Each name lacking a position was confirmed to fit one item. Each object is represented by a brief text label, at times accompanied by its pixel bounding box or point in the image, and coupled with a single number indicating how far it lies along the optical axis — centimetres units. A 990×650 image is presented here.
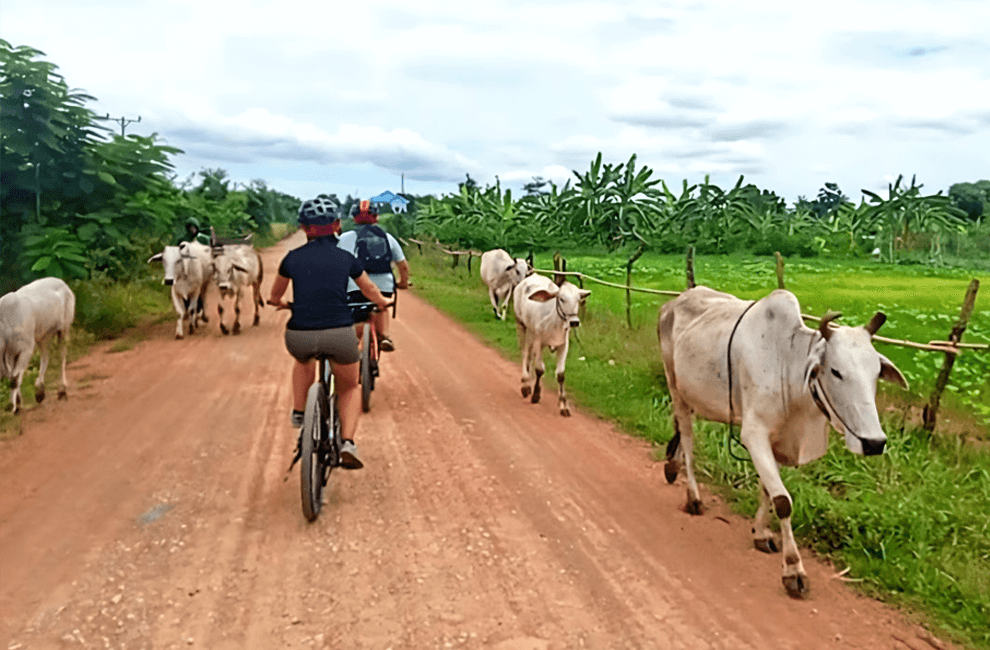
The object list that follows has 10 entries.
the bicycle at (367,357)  723
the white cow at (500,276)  1361
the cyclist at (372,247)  720
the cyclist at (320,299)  475
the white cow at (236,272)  1252
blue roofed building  5755
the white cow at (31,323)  724
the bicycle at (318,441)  466
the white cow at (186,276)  1195
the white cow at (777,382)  381
